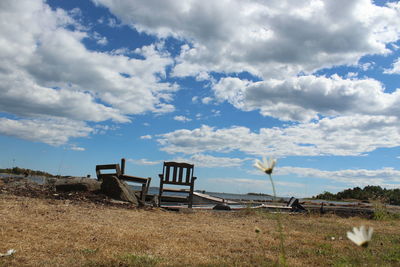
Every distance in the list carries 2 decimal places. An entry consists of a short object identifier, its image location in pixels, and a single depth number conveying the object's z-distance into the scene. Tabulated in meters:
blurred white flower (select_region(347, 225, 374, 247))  2.01
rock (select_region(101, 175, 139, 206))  14.16
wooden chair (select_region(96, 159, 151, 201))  15.41
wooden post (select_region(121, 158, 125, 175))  16.22
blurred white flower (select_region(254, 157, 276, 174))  2.63
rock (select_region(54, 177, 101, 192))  14.56
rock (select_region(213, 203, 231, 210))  16.70
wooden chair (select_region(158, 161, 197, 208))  15.09
